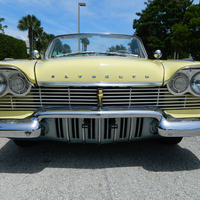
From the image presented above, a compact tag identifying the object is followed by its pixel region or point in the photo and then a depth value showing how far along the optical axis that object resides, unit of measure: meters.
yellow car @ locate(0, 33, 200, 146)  1.75
